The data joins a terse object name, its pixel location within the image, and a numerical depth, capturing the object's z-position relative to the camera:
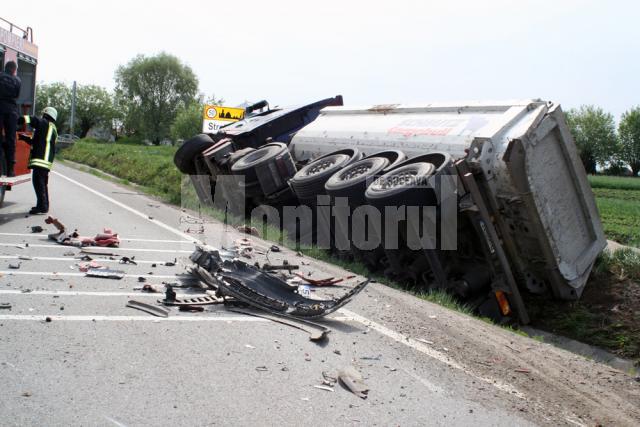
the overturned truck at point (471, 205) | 7.02
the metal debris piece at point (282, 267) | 6.63
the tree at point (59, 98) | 88.19
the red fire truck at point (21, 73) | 9.72
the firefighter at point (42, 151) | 9.64
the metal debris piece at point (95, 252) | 6.99
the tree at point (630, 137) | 68.25
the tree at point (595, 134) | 68.62
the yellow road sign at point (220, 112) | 19.72
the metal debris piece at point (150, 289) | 5.43
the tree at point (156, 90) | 83.69
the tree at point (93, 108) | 90.12
